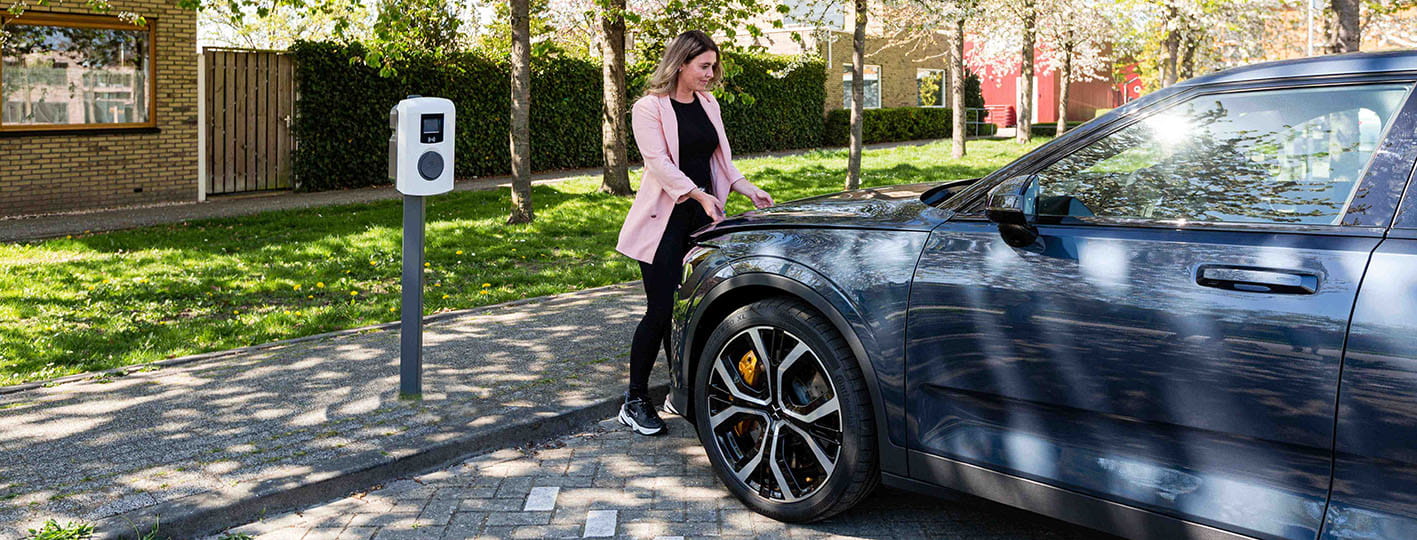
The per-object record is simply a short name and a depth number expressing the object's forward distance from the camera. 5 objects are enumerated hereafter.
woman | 5.09
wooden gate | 16.14
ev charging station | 5.22
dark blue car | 2.88
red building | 52.03
